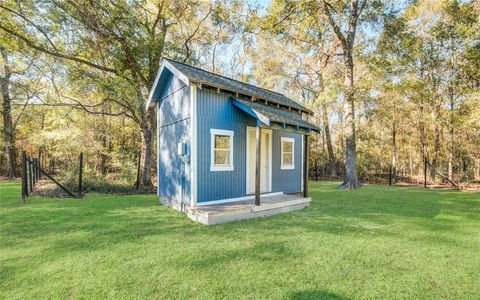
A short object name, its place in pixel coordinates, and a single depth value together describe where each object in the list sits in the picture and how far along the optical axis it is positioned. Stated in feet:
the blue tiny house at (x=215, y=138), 21.44
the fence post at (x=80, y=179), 27.95
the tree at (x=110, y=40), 31.37
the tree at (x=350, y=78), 39.81
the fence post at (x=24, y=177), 24.39
